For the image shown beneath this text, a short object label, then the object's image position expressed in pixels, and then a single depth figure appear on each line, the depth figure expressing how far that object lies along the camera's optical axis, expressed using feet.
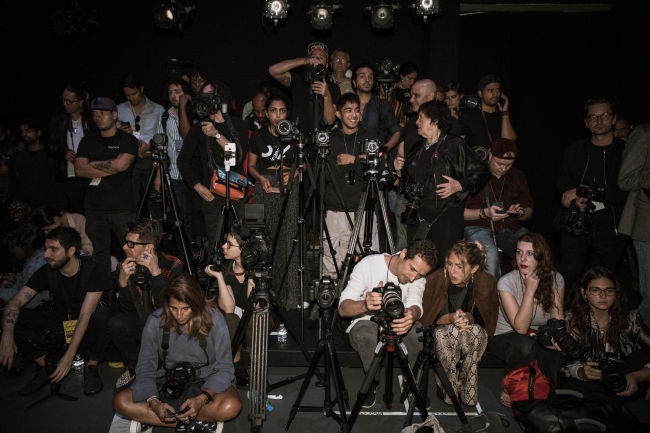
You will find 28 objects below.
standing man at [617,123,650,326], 13.43
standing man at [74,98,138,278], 15.25
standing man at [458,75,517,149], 16.96
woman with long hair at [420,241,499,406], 11.52
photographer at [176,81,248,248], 15.14
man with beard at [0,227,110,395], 12.60
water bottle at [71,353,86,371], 13.46
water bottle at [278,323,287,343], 13.49
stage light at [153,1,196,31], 20.83
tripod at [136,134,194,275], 14.33
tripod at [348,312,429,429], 9.25
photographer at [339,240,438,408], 10.78
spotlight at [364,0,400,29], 19.97
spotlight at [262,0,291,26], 19.57
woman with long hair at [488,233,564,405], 11.75
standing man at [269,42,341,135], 14.71
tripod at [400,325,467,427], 10.15
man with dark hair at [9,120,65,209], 18.51
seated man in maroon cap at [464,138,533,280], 14.60
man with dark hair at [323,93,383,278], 15.02
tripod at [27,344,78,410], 12.17
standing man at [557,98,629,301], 14.39
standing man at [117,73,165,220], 17.74
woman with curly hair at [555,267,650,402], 10.98
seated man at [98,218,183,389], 12.19
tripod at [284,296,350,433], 10.01
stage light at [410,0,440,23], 19.53
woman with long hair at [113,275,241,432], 10.46
